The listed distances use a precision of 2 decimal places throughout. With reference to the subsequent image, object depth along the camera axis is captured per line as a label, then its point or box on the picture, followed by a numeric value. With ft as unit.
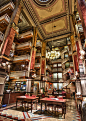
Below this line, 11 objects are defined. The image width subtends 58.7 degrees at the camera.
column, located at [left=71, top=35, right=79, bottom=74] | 32.99
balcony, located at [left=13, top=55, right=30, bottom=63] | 39.54
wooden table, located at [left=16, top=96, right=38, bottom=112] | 15.96
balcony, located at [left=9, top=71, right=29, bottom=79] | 37.70
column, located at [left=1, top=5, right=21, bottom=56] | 21.28
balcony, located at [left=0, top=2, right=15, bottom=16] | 26.03
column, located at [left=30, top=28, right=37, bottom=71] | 36.20
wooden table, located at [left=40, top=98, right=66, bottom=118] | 12.59
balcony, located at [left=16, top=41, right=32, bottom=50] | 40.07
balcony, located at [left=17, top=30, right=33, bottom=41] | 40.09
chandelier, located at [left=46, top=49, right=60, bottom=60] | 25.05
